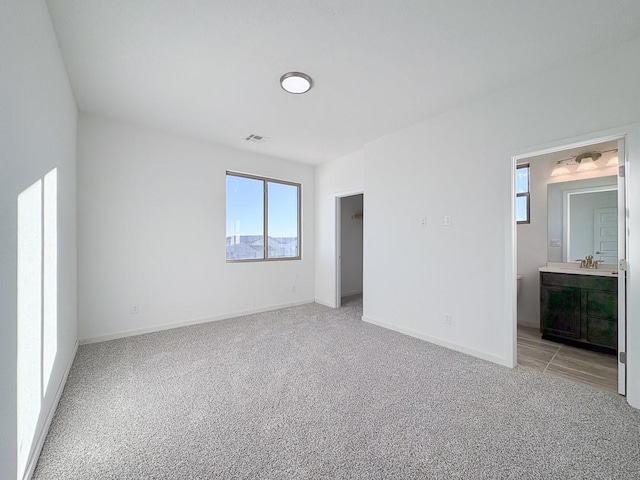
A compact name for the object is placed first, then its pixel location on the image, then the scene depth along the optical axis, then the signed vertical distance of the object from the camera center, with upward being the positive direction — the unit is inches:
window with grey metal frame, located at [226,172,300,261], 180.7 +13.3
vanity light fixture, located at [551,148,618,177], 134.7 +37.9
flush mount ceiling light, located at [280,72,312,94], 98.3 +56.5
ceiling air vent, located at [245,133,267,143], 157.1 +57.0
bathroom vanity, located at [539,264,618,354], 117.8 -31.1
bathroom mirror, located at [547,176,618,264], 135.1 +9.0
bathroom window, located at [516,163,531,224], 158.9 +24.8
